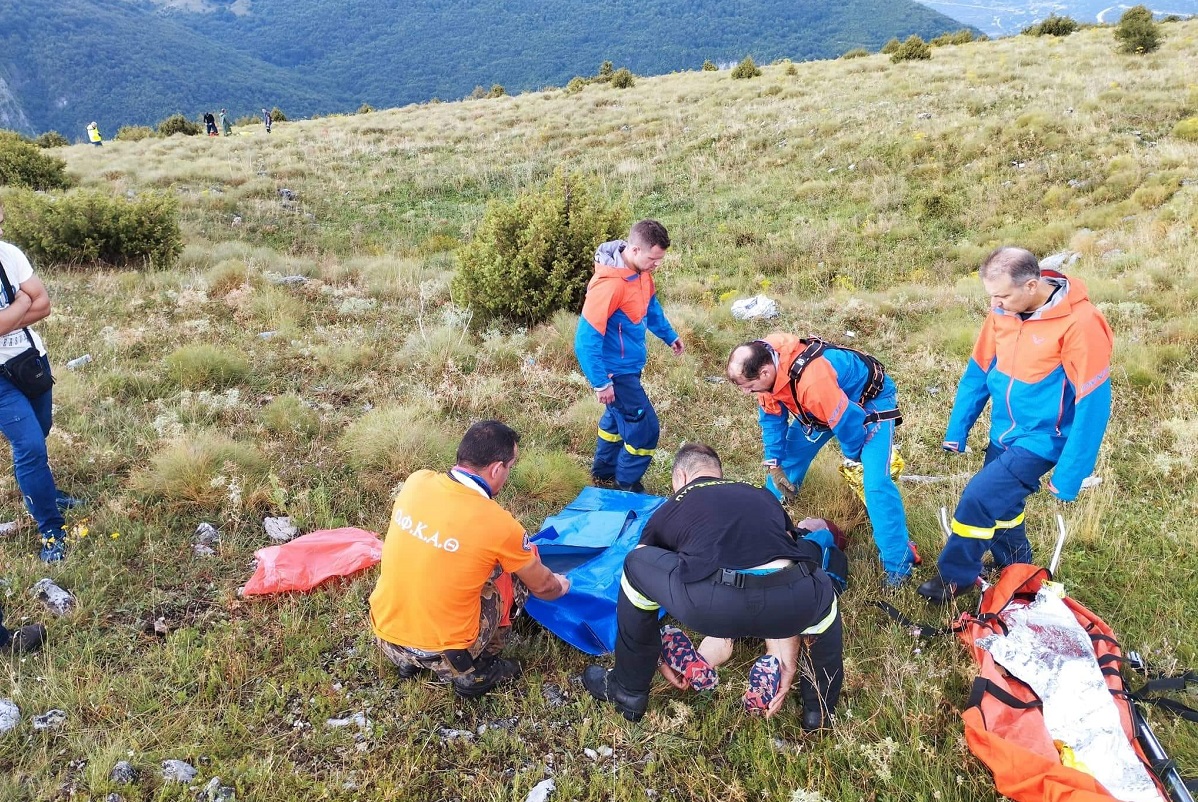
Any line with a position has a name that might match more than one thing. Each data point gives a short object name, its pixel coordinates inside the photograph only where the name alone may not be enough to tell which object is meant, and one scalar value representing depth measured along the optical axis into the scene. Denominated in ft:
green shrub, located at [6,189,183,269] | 30.14
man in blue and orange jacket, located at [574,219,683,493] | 13.98
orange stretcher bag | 7.59
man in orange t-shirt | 8.86
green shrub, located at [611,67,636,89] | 90.58
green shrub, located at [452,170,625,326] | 26.07
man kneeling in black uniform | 8.22
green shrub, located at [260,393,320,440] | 17.06
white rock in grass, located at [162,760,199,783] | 8.18
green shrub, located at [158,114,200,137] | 95.20
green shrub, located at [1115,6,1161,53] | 61.77
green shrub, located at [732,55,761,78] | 82.07
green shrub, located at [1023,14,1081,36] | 86.69
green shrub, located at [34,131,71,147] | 85.83
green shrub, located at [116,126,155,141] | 86.33
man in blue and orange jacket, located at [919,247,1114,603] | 9.64
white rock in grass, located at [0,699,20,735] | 8.75
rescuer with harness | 11.08
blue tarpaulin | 10.88
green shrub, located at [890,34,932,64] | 76.69
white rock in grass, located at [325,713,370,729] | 9.21
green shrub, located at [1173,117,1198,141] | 41.01
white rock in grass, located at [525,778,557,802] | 8.25
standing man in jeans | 11.10
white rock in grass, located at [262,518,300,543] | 13.38
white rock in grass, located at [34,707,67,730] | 8.84
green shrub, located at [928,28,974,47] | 97.40
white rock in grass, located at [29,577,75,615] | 10.87
